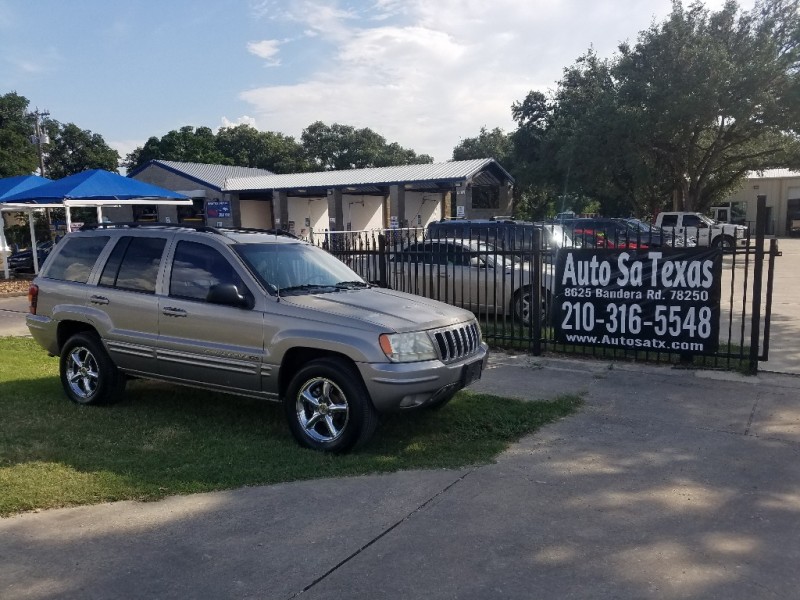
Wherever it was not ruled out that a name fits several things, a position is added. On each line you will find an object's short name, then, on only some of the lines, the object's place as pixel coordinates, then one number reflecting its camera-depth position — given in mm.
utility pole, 38844
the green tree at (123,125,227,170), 58781
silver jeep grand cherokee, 5266
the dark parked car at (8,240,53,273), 21984
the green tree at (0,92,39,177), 41344
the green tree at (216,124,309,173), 62062
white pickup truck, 27062
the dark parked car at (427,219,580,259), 8852
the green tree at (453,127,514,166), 65500
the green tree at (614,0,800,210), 27000
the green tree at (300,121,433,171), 69500
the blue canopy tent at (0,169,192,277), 17922
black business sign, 7824
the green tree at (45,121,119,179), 52812
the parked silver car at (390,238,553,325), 9578
